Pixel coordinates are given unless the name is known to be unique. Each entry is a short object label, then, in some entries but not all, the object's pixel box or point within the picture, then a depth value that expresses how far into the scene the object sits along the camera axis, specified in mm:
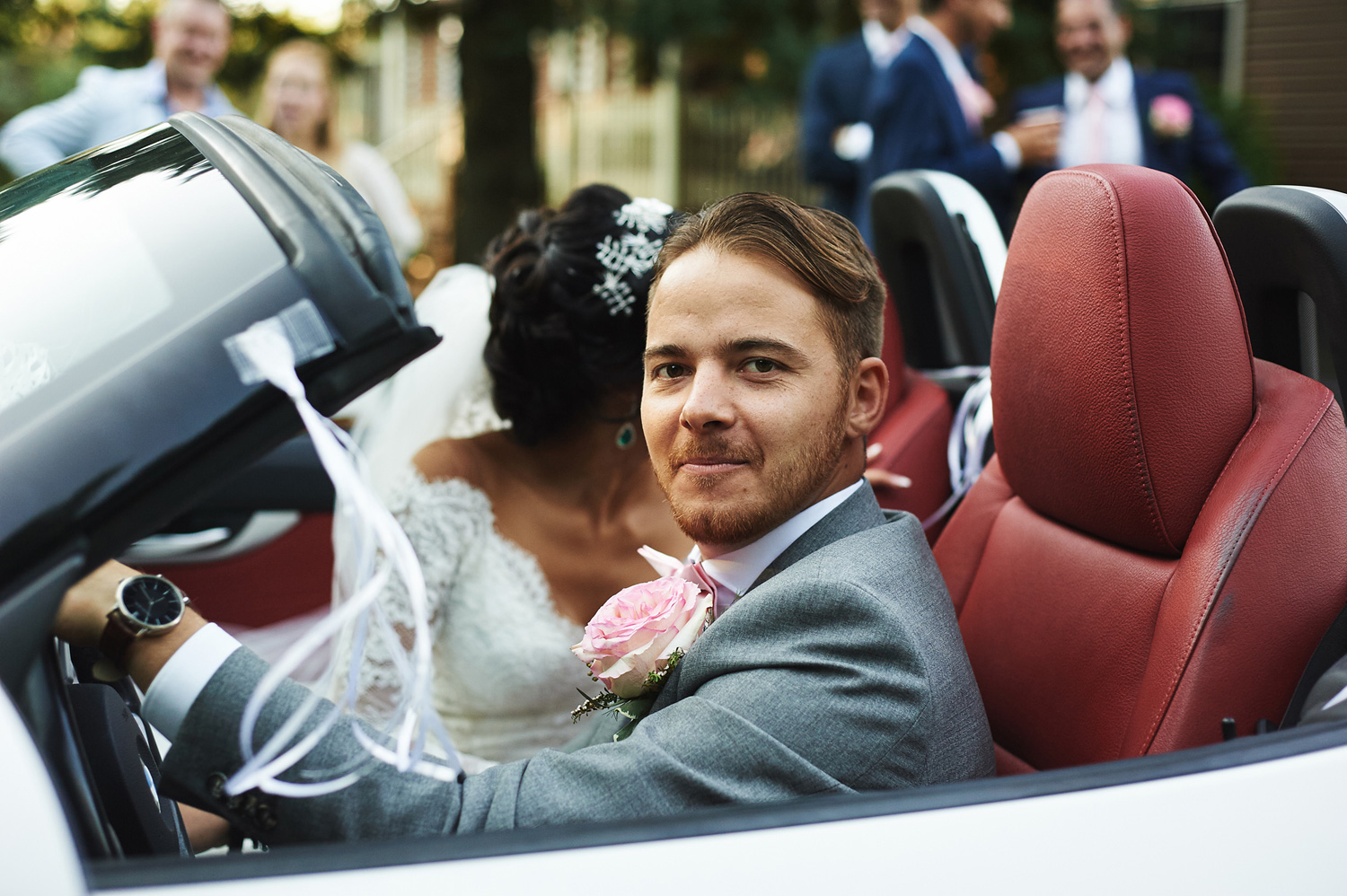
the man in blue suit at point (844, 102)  4793
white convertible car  879
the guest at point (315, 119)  4422
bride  1986
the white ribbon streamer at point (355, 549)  891
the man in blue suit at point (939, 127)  3840
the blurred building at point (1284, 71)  9156
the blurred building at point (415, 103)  7484
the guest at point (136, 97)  3930
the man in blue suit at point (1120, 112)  3980
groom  1037
